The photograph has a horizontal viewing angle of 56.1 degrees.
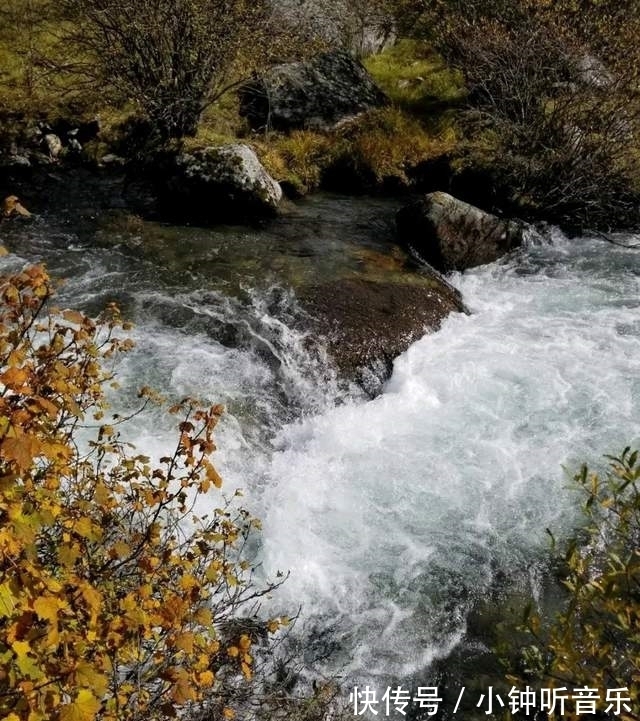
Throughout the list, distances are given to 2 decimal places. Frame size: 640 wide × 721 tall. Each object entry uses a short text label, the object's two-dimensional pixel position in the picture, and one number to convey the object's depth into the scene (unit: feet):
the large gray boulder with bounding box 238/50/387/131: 43.29
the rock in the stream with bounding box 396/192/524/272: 30.60
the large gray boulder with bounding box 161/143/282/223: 32.40
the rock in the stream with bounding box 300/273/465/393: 22.95
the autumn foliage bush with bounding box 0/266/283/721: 5.83
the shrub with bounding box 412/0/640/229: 34.45
